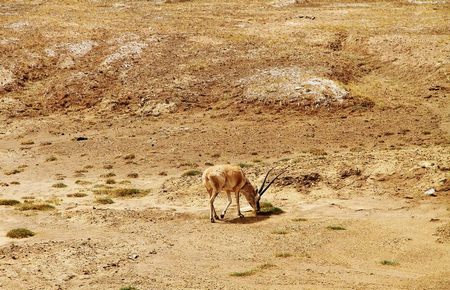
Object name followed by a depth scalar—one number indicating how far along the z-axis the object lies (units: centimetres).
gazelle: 2833
